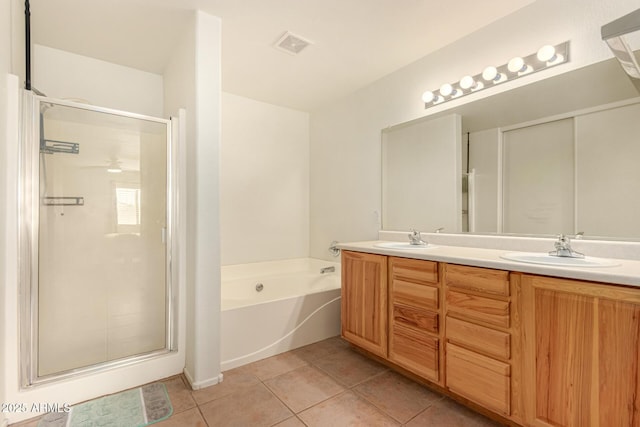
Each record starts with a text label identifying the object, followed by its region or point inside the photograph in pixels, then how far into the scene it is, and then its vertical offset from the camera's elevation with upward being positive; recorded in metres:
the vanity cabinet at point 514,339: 1.08 -0.60
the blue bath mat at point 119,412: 1.51 -1.09
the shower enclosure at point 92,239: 1.67 -0.17
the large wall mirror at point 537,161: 1.50 +0.32
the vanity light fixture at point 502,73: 1.68 +0.90
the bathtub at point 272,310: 2.09 -0.81
